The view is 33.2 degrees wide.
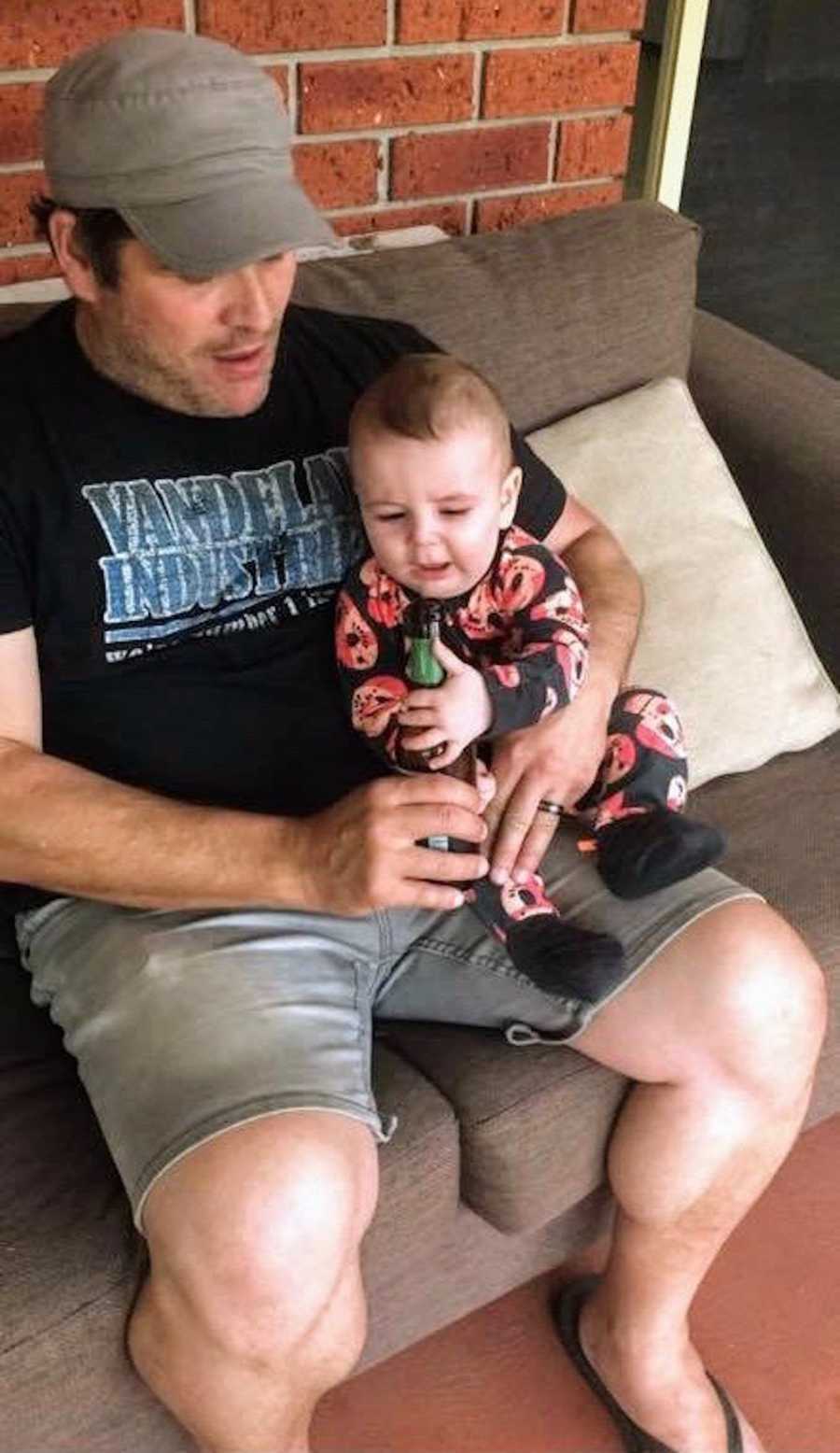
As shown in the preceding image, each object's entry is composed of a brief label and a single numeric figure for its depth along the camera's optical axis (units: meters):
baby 1.31
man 1.14
